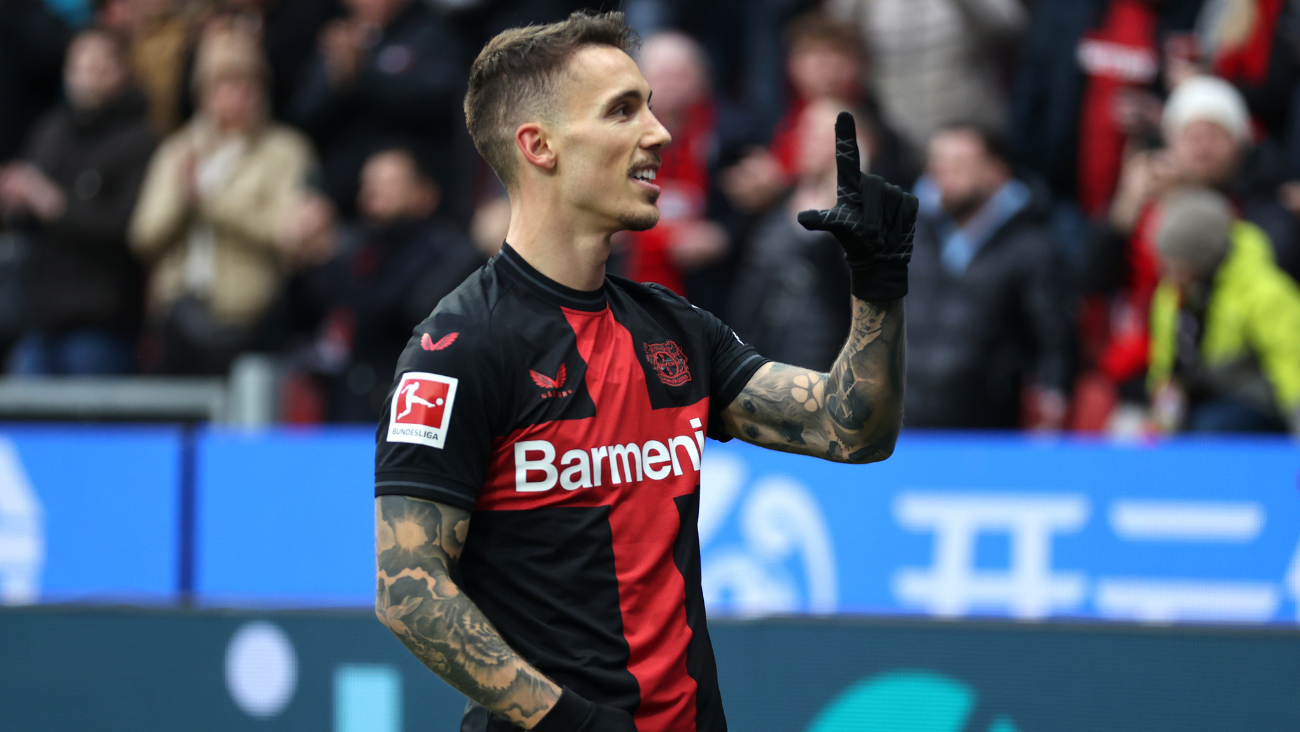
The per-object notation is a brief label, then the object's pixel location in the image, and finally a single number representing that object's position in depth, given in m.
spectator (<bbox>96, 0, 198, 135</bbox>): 19.12
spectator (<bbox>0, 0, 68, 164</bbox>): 19.42
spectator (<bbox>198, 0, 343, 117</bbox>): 19.08
